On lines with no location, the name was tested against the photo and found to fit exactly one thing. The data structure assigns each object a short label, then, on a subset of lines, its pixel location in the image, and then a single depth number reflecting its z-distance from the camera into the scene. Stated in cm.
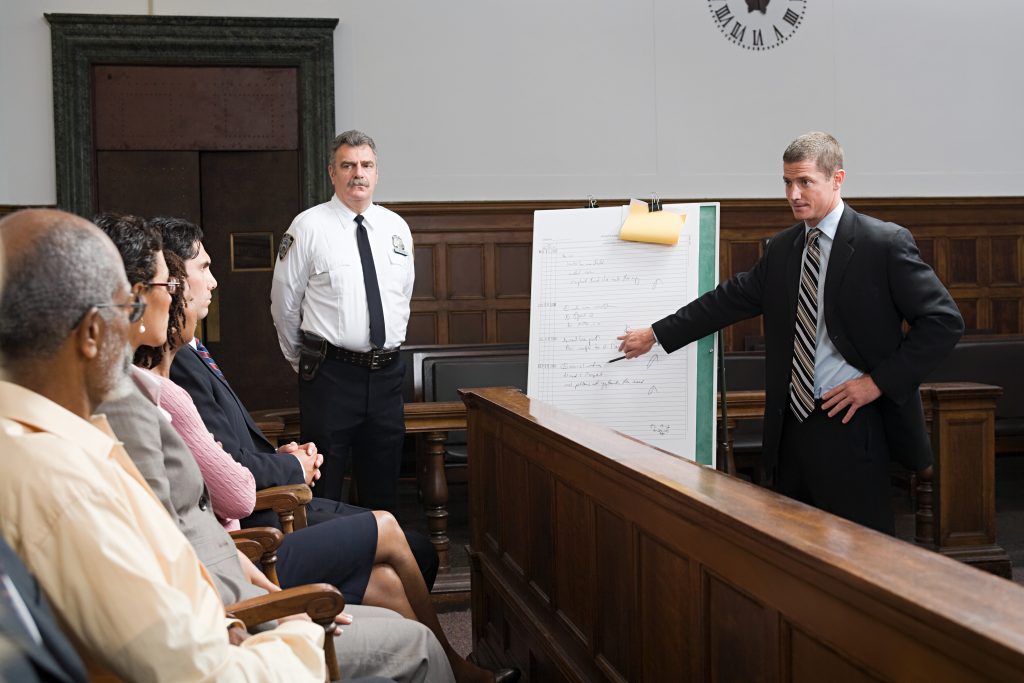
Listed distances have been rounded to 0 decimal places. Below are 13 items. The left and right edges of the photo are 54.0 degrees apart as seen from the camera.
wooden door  691
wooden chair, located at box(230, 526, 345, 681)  188
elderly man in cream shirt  118
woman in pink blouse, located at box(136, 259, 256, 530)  234
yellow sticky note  346
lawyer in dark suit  284
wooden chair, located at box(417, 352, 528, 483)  548
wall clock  739
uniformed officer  405
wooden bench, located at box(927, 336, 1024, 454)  570
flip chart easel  344
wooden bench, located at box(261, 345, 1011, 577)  418
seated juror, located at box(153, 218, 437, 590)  258
